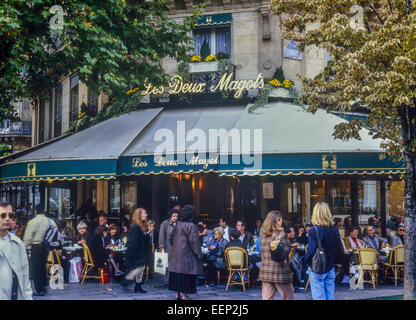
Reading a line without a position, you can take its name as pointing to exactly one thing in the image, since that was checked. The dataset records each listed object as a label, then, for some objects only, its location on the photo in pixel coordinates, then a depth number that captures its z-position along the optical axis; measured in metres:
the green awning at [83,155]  12.58
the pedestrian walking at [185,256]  8.98
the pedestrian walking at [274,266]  7.23
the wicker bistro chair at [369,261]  10.97
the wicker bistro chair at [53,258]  11.34
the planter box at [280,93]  14.27
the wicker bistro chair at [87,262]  11.48
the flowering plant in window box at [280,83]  14.35
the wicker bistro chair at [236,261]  10.72
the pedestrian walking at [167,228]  9.91
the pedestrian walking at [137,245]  9.26
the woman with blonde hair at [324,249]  7.17
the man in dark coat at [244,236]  11.54
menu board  15.09
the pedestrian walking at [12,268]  4.48
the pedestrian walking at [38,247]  10.06
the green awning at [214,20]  15.10
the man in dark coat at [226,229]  12.47
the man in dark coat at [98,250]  11.41
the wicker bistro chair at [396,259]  11.36
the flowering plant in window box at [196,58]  14.92
